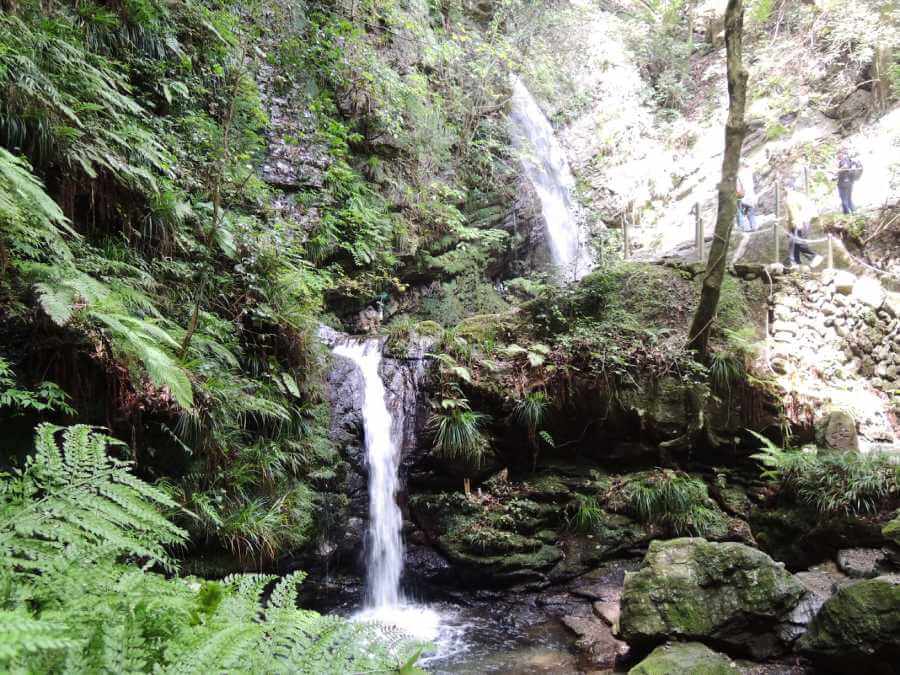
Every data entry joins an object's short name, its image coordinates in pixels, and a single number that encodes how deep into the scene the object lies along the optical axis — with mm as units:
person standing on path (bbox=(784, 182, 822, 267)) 10742
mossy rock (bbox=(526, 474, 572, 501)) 7578
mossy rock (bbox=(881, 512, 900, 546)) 5662
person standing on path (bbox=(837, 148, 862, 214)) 11555
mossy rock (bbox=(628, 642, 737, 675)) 4258
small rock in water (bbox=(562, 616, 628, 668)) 5218
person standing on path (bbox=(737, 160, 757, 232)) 12148
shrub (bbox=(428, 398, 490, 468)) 7273
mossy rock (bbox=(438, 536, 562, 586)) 6828
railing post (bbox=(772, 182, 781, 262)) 10412
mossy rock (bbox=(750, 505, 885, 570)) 6465
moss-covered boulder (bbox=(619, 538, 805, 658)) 4895
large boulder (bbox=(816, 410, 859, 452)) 7391
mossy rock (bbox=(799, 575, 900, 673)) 4234
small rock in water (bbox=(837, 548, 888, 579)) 5981
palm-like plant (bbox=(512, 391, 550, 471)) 7738
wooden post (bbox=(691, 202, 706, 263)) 10570
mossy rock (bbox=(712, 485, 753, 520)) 7520
